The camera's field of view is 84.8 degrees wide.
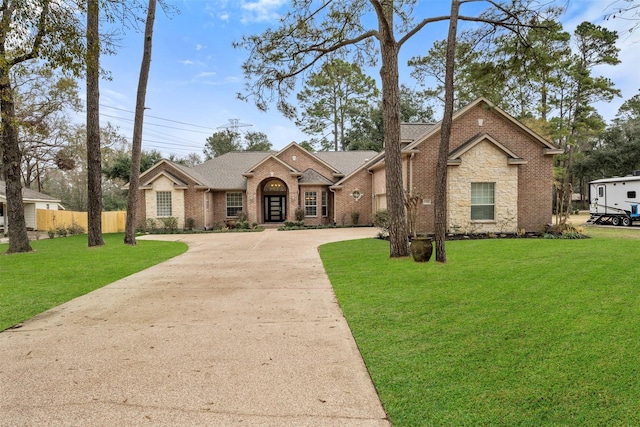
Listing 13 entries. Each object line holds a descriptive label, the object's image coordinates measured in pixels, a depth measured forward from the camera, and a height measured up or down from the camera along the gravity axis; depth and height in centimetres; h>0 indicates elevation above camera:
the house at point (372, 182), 1611 +154
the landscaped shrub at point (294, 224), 2338 -99
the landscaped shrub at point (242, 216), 2399 -44
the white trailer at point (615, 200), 1975 +26
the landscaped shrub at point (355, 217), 2375 -60
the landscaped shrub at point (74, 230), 2289 -116
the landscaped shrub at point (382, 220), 1681 -65
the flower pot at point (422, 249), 882 -105
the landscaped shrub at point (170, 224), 2250 -89
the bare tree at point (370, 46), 958 +499
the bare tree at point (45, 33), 621 +342
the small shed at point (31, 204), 2690 +76
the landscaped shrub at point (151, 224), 2302 -85
